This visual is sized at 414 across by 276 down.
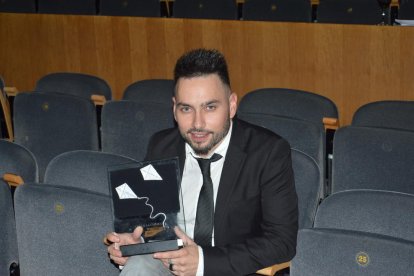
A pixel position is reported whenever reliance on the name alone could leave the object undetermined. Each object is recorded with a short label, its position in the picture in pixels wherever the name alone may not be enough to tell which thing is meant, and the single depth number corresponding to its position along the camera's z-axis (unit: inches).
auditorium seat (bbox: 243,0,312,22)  253.0
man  99.0
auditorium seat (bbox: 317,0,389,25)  243.1
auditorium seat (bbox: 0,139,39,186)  131.0
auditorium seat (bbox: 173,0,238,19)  268.4
